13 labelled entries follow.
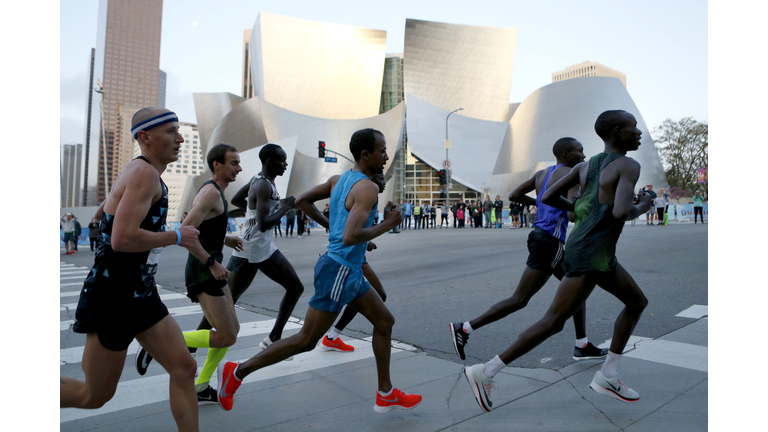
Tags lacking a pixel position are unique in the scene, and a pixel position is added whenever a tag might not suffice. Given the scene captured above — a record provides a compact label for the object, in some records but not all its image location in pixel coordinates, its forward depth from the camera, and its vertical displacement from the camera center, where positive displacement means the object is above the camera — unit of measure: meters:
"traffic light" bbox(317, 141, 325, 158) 33.22 +4.93
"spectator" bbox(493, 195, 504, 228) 28.59 +0.94
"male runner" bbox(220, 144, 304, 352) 3.99 -0.23
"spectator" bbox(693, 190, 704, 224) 23.03 +1.27
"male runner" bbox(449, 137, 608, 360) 3.90 -0.37
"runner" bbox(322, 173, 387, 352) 4.30 -0.99
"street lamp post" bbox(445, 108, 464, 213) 35.73 +3.44
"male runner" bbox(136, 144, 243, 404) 3.06 -0.43
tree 53.69 +9.12
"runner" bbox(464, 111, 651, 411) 2.88 -0.18
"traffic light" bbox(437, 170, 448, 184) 34.26 +3.46
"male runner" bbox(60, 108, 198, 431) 2.02 -0.32
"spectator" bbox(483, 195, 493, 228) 28.55 +0.86
